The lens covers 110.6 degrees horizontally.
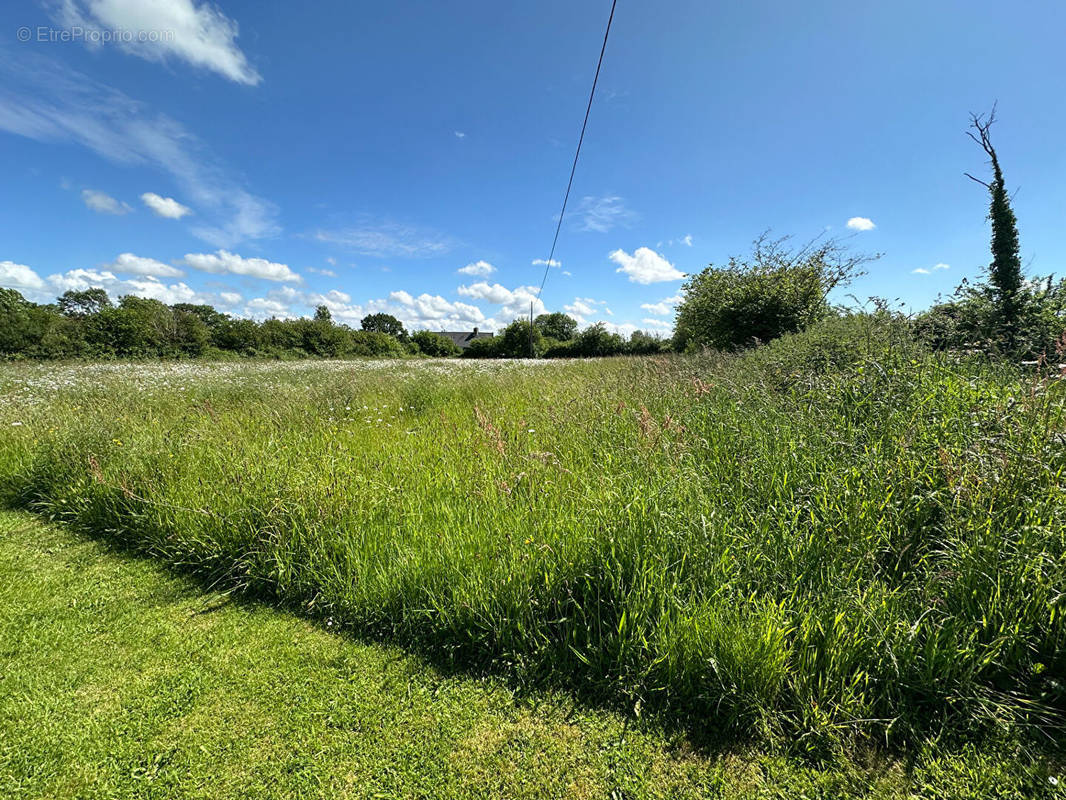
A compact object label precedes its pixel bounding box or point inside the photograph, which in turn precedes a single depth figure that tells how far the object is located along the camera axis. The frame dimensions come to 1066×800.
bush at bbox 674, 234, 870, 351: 11.91
